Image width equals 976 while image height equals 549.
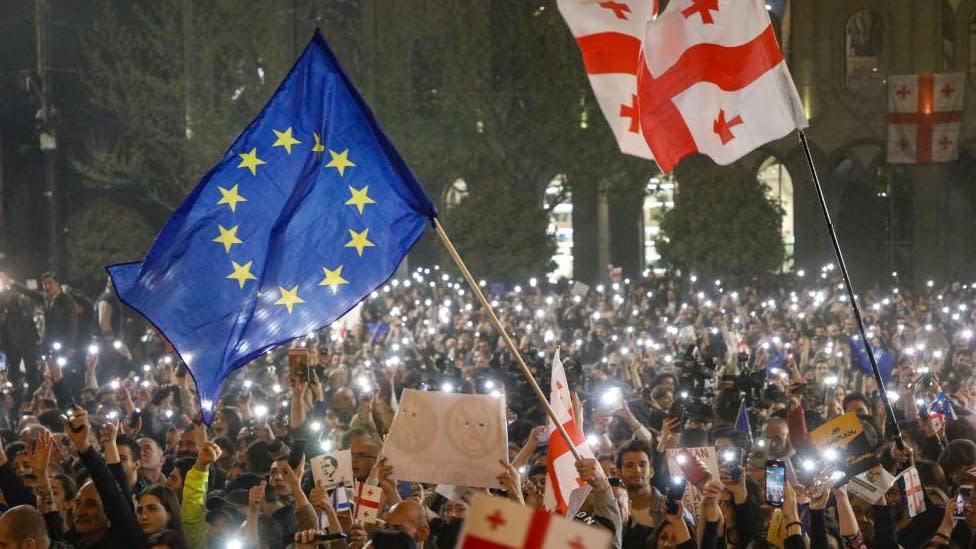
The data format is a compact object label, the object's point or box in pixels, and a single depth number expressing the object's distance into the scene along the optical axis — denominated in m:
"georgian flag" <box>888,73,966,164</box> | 37.56
